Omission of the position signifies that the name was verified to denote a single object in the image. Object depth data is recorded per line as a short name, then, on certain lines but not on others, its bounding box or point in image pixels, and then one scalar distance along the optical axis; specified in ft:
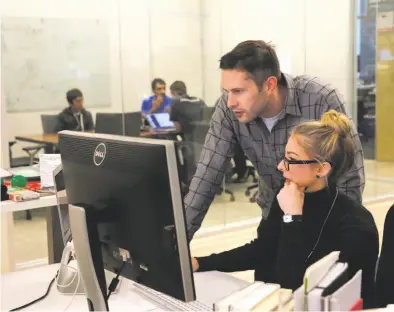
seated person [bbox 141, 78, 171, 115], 19.40
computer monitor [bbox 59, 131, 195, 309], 4.07
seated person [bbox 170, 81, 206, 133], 19.93
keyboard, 5.39
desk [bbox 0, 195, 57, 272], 12.64
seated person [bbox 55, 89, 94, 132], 17.81
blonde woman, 5.87
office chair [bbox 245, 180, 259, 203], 20.39
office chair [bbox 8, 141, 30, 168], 16.87
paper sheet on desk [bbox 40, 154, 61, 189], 7.92
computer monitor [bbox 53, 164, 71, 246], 6.00
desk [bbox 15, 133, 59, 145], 16.63
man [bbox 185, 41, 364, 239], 6.85
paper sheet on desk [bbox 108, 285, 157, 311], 5.58
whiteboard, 16.49
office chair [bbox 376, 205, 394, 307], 6.01
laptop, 19.79
